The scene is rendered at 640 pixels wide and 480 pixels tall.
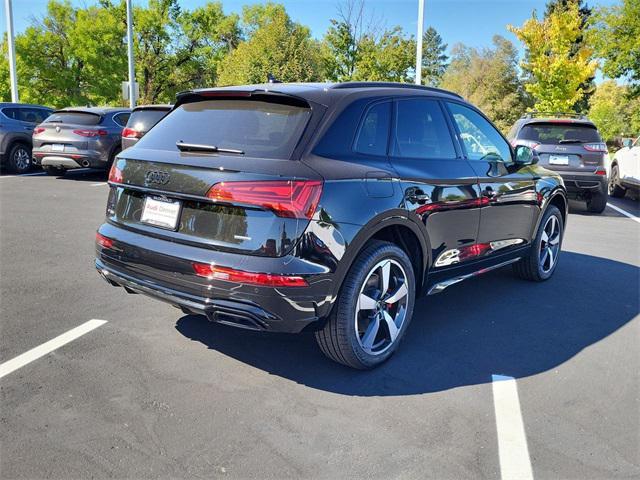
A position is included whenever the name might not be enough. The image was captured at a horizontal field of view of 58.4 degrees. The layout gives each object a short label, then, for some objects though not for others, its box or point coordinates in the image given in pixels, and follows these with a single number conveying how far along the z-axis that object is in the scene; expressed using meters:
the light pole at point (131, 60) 23.12
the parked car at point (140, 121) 11.96
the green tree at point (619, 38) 25.02
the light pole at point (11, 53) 21.00
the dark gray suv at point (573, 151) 9.98
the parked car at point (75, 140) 12.20
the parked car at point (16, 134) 13.18
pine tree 89.44
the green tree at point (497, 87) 44.38
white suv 11.62
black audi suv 2.96
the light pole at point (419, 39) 17.79
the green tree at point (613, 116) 50.97
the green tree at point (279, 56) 31.41
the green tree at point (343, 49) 26.84
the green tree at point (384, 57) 26.55
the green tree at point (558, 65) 26.17
